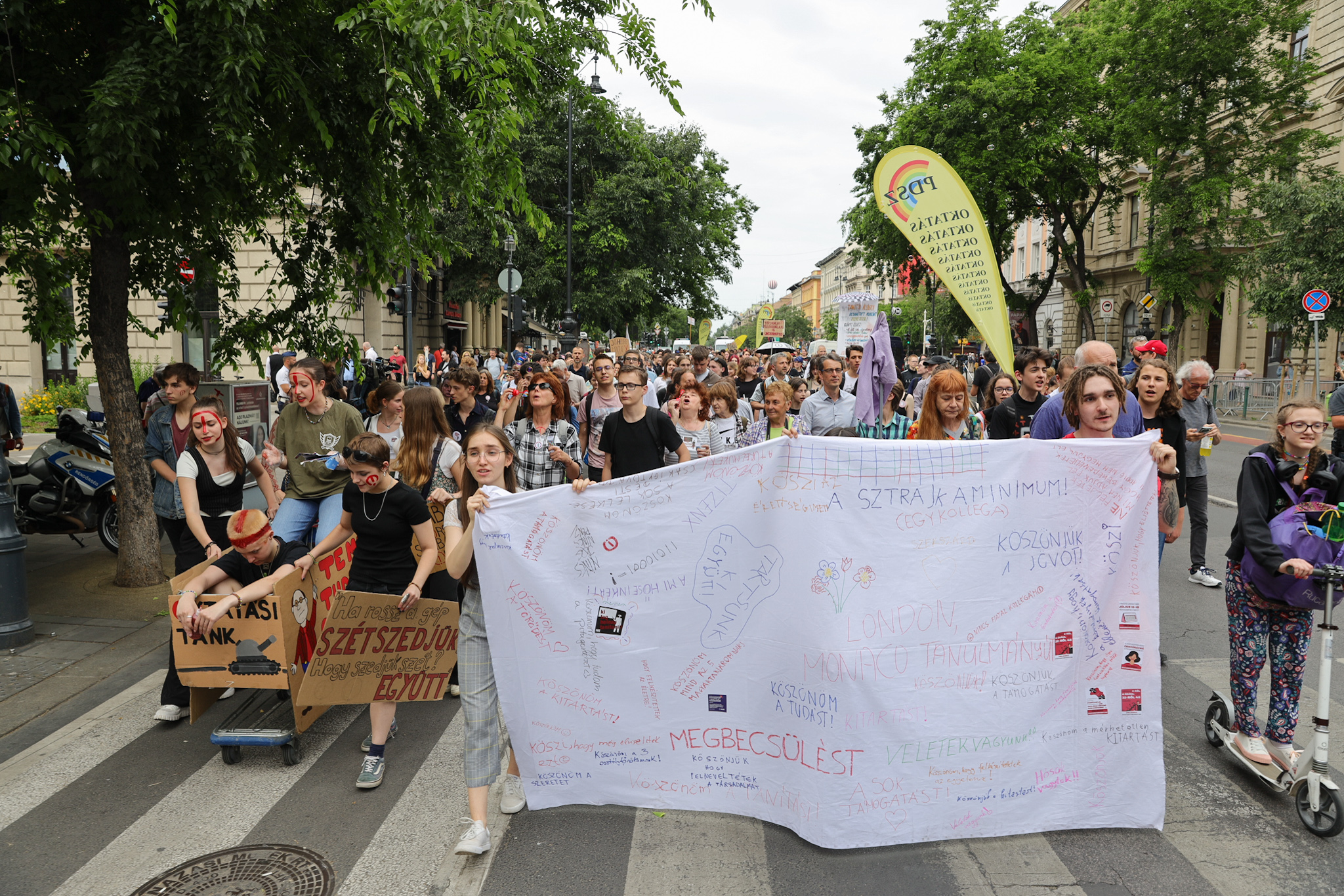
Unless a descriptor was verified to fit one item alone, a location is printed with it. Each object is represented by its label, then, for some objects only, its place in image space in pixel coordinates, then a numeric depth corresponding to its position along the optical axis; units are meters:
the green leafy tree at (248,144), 5.65
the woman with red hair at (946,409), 5.64
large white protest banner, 3.65
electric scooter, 3.72
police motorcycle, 8.88
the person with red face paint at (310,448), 5.76
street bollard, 6.20
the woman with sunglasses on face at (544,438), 6.02
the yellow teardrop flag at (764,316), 51.58
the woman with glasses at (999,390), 8.73
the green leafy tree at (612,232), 32.31
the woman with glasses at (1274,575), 3.93
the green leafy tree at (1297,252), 22.98
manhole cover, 3.53
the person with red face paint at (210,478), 5.24
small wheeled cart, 4.60
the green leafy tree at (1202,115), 26.83
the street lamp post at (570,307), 25.89
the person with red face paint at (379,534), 4.34
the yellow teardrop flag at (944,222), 6.85
